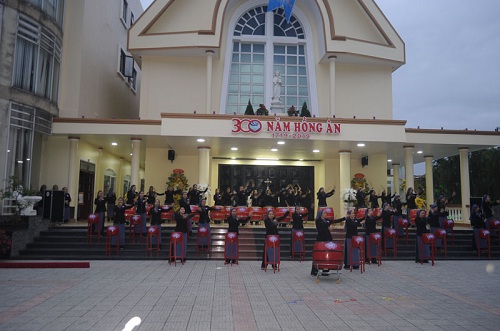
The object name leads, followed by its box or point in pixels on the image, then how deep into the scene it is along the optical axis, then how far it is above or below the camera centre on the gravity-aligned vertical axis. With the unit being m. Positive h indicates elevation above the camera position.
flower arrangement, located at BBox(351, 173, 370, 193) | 21.08 +1.24
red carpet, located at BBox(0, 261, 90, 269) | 11.80 -1.86
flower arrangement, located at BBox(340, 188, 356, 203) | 18.45 +0.48
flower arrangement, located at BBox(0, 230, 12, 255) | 13.15 -1.38
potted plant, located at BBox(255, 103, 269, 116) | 19.88 +4.57
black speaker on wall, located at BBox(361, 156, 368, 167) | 22.69 +2.53
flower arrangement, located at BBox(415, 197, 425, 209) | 19.19 +0.17
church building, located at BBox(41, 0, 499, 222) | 20.03 +6.53
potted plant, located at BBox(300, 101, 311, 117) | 20.18 +4.63
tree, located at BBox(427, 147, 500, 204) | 32.97 +2.87
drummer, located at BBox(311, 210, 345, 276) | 10.98 -0.62
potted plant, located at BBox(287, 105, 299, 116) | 20.27 +4.68
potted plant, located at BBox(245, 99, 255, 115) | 20.11 +4.67
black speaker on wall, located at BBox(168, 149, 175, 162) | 21.33 +2.53
